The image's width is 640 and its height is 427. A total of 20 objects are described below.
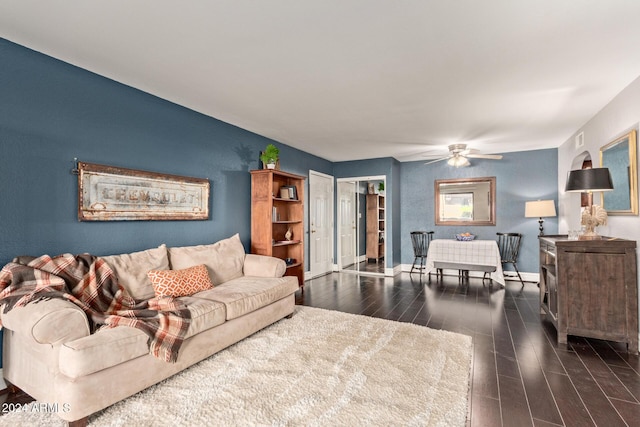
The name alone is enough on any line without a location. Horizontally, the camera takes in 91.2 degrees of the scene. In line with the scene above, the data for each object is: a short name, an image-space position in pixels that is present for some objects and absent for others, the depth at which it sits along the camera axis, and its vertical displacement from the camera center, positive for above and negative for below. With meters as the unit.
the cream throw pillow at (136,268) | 2.68 -0.45
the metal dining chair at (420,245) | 6.28 -0.57
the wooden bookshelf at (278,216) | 4.36 +0.02
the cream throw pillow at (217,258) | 3.23 -0.44
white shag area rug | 1.81 -1.15
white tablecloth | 5.28 -0.63
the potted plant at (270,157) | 4.40 +0.86
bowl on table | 5.81 -0.37
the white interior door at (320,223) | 6.04 -0.12
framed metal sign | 2.72 +0.23
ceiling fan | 5.09 +1.06
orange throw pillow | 2.76 -0.59
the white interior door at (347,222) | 6.92 -0.11
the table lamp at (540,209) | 5.08 +0.14
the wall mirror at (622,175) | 2.82 +0.40
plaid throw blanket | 2.04 -0.54
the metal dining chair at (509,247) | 5.55 -0.55
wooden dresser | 2.72 -0.65
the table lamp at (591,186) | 2.90 +0.29
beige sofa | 1.72 -0.82
